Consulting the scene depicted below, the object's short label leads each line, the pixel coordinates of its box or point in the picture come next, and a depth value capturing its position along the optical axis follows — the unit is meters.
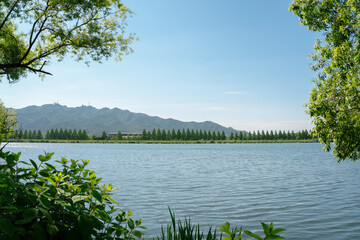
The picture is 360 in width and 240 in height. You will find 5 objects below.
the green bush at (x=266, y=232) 2.51
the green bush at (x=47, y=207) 2.92
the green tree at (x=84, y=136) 193.88
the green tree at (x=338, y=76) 11.41
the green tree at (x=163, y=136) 192.38
